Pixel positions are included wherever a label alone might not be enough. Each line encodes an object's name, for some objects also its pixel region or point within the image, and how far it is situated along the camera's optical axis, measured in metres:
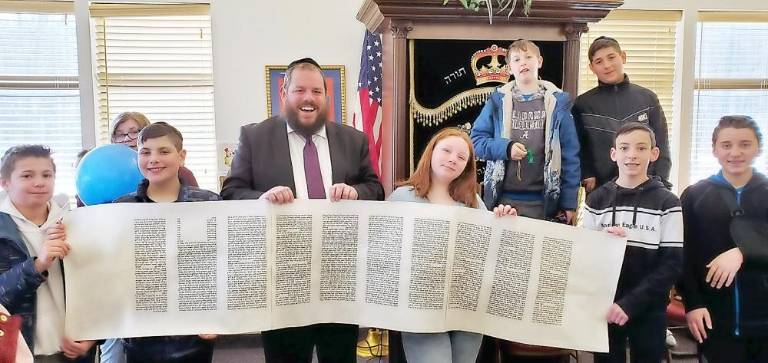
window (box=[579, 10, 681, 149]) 4.27
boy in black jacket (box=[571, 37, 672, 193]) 2.70
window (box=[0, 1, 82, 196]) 3.83
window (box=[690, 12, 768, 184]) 4.34
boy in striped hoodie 2.06
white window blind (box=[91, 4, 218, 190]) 3.86
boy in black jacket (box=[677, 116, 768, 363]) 2.08
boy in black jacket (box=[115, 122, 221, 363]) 2.00
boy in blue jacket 2.52
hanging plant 2.63
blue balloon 2.32
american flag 3.61
